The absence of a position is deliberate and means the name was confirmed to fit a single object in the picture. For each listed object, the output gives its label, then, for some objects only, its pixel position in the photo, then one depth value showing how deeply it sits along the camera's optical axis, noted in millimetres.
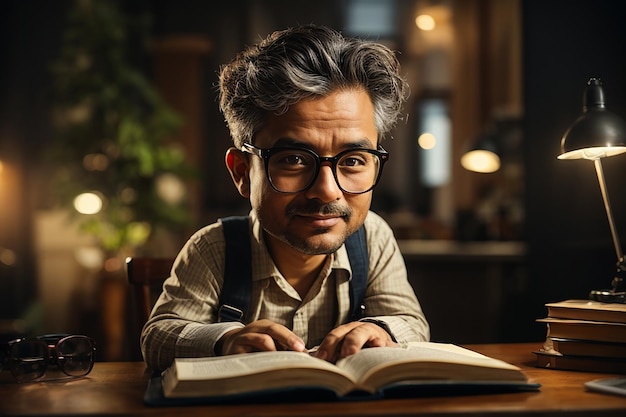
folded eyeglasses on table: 1277
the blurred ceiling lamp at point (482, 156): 3617
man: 1354
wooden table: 999
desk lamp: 1387
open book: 1039
